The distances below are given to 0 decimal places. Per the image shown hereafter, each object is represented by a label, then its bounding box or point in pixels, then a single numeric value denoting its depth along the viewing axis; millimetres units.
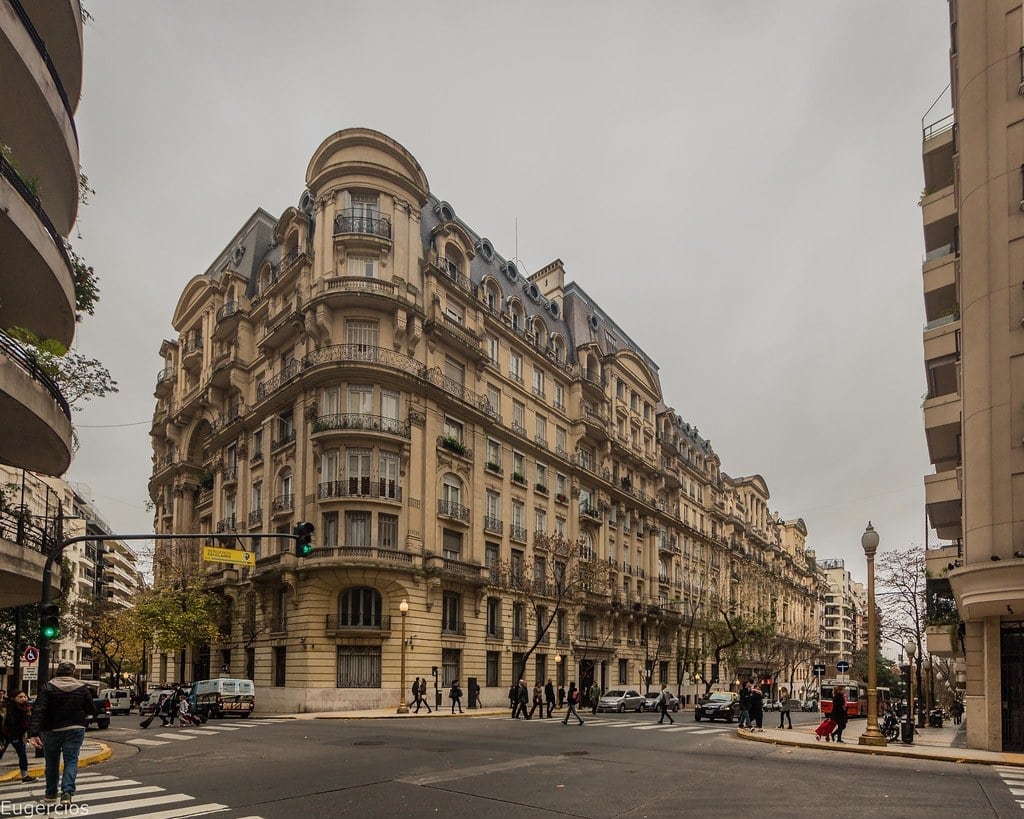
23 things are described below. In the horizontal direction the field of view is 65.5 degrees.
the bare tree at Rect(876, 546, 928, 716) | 45281
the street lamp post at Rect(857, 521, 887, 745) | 21125
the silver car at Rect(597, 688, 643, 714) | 42375
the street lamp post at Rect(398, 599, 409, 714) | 34906
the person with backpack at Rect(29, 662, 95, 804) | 10172
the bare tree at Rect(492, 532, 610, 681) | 47938
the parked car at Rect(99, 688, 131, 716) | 42438
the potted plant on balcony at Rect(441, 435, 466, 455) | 44500
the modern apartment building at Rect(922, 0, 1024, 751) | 20688
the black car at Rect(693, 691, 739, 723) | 35469
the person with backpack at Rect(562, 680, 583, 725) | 29316
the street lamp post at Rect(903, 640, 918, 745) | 22453
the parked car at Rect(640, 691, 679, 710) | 45688
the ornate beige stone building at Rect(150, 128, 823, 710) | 39781
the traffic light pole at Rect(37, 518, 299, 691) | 16656
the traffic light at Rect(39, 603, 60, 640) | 16594
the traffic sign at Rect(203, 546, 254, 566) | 22500
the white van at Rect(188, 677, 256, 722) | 33688
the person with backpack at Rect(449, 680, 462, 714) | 35834
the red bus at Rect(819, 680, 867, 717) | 42319
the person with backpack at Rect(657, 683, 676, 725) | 31797
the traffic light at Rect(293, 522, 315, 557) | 20728
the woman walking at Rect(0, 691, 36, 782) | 13820
